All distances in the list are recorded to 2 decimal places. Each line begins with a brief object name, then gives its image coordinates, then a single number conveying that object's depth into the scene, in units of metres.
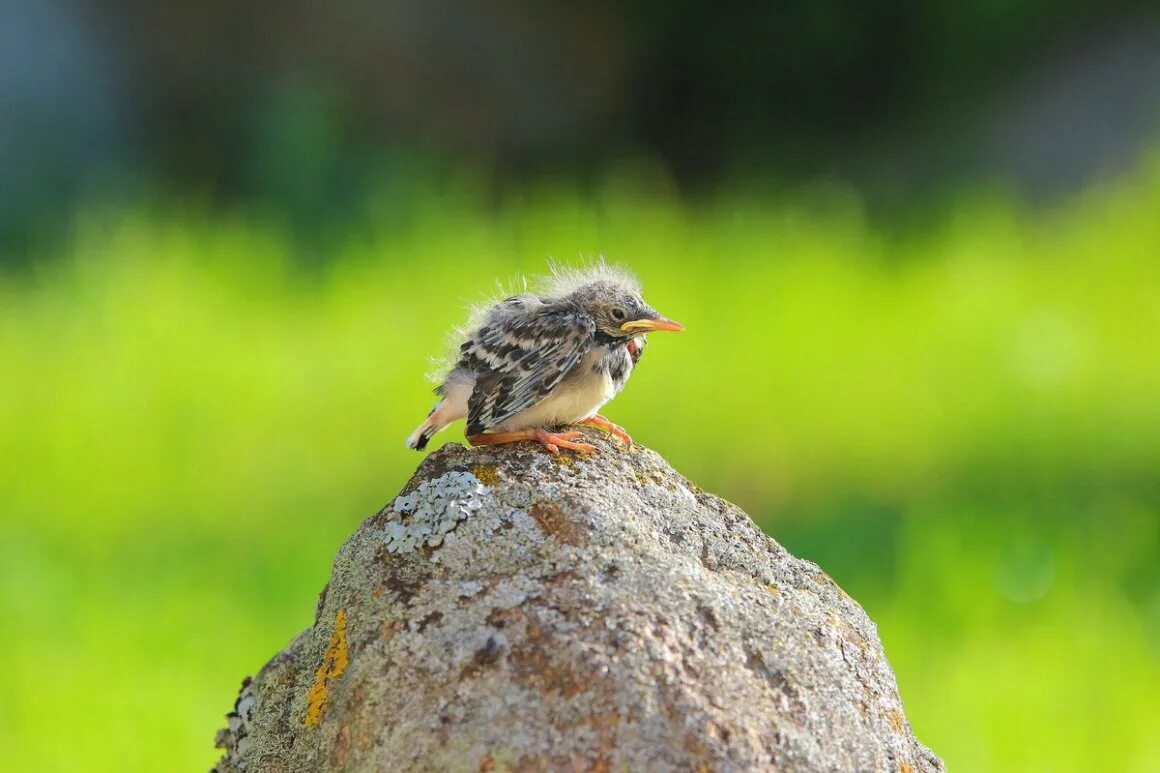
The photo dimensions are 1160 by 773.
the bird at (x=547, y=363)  6.43
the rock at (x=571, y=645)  4.92
